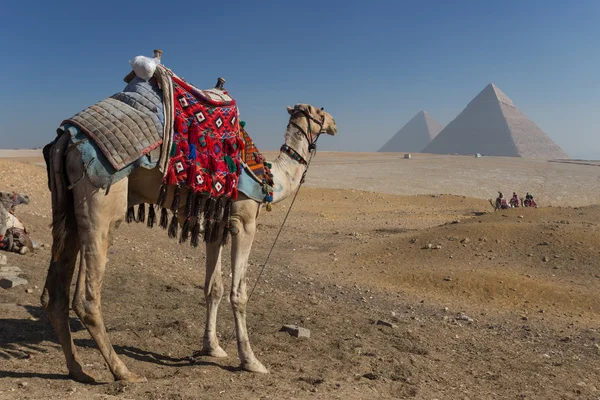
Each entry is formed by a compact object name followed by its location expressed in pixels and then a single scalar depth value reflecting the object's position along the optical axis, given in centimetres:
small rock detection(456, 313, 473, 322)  968
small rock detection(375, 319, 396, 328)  839
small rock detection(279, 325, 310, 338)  718
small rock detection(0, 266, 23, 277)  839
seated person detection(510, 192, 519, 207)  2995
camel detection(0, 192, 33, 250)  1042
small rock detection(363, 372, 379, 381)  594
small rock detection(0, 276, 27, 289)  790
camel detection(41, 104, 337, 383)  469
